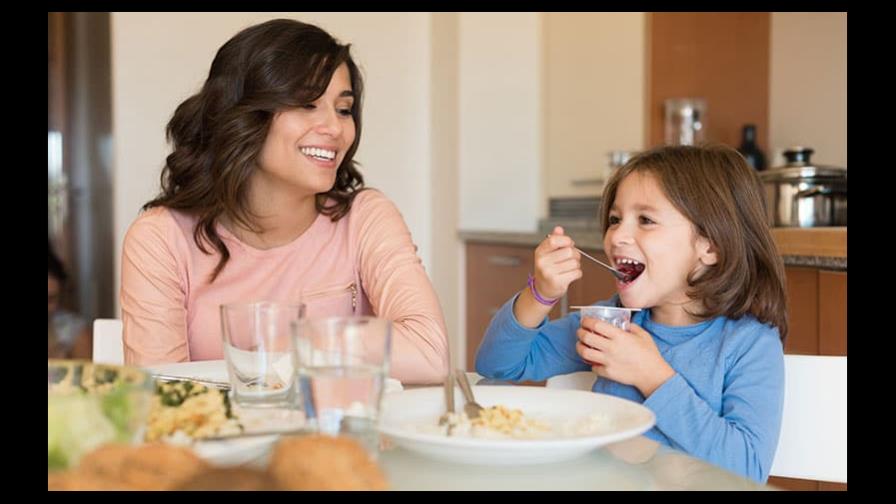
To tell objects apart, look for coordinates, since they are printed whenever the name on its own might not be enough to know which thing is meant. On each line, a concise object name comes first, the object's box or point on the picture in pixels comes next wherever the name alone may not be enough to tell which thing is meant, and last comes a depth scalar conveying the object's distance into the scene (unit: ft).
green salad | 2.31
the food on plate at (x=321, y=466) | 2.09
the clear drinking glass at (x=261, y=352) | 3.13
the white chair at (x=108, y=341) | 6.02
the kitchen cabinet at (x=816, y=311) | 7.25
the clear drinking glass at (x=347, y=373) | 2.51
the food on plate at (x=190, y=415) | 2.63
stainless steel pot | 8.59
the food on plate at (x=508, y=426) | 2.75
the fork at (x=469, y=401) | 3.04
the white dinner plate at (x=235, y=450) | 2.45
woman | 5.63
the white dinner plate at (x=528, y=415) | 2.52
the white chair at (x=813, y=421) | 4.14
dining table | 2.45
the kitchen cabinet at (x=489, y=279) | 12.50
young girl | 4.12
